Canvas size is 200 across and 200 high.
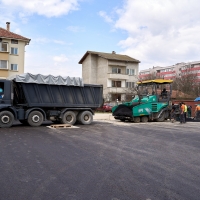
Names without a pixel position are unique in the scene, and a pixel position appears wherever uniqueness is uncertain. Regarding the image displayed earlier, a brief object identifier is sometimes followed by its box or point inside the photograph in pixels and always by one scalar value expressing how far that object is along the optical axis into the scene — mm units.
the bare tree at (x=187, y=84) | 49278
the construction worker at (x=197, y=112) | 22023
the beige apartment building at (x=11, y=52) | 33844
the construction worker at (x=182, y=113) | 19266
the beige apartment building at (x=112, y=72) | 49844
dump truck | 14234
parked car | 32156
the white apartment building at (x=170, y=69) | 94750
